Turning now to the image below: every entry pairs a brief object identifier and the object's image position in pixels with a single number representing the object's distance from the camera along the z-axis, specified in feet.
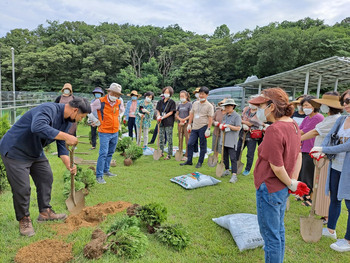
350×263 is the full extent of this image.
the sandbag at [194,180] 16.99
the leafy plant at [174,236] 9.96
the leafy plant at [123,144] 25.72
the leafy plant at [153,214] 11.07
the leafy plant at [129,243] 9.15
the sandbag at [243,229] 10.16
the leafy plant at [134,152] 23.08
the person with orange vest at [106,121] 16.87
